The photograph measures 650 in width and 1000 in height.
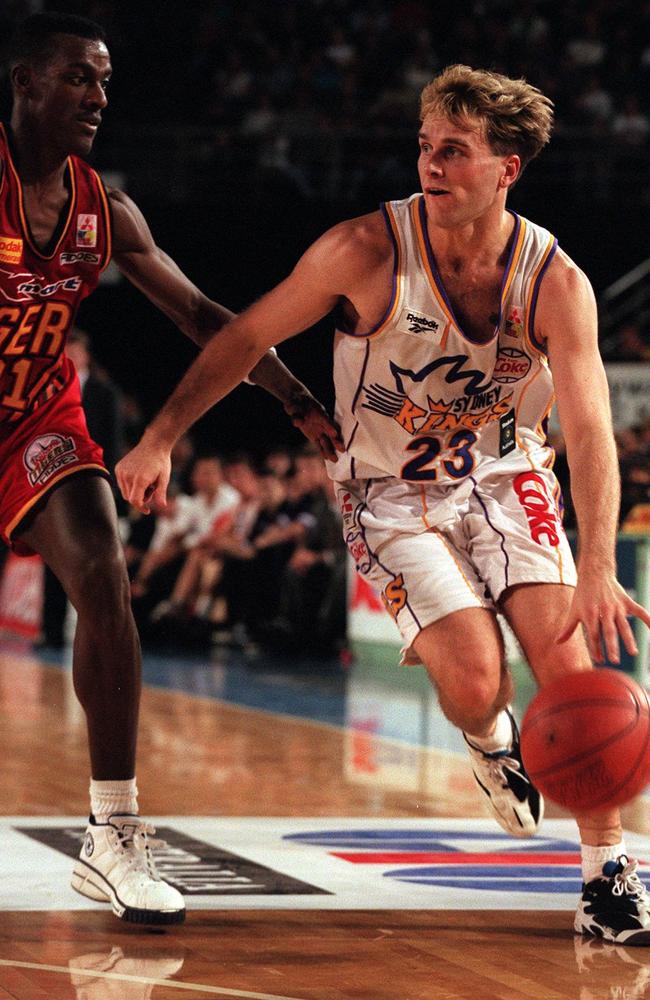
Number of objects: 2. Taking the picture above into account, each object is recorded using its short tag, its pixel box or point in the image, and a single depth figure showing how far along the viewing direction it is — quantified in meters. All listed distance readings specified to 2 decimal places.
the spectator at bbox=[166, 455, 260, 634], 13.39
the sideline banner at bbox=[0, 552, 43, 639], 13.70
